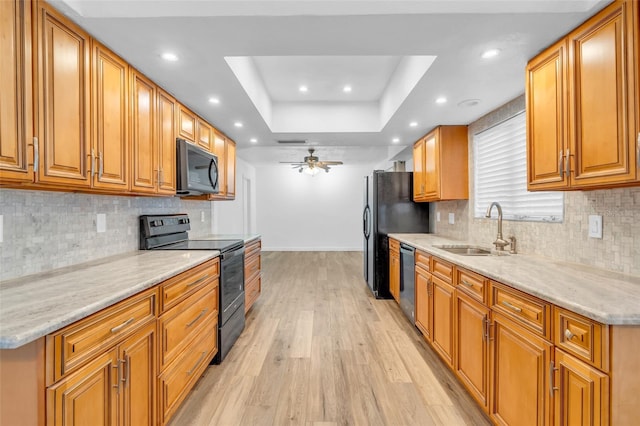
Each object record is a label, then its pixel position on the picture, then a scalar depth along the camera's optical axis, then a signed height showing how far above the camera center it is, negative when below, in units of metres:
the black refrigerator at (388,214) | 4.19 -0.03
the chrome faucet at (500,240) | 2.41 -0.24
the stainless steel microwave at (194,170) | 2.59 +0.40
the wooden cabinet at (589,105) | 1.31 +0.54
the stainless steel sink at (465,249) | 2.78 -0.36
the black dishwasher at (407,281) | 3.06 -0.76
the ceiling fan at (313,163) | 5.70 +0.96
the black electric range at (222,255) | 2.50 -0.38
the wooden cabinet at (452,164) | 3.37 +0.54
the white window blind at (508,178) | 2.27 +0.32
